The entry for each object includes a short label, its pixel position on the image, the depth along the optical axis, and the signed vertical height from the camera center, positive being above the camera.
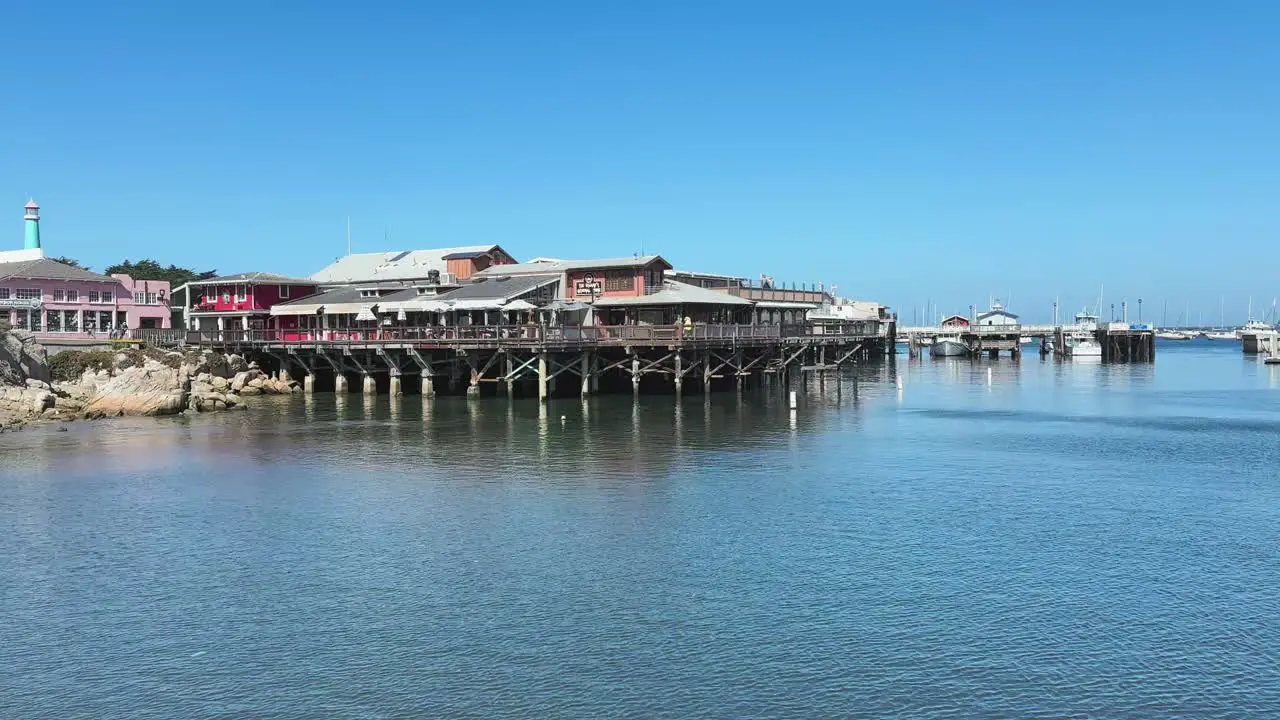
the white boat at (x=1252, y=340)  158.38 -2.00
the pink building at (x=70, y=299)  81.75 +4.41
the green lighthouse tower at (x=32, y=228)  96.06 +11.37
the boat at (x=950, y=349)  142.62 -2.01
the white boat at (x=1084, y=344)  132.50 -1.66
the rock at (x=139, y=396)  59.78 -2.43
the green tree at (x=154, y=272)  125.00 +9.67
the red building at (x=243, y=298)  84.62 +4.16
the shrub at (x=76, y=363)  66.94 -0.53
